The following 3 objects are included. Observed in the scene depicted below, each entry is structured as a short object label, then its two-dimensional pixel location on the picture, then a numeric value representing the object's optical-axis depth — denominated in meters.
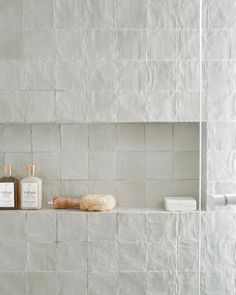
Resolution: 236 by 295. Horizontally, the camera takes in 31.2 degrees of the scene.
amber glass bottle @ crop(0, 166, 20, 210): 1.93
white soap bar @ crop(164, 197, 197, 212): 1.90
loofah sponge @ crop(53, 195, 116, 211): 1.90
